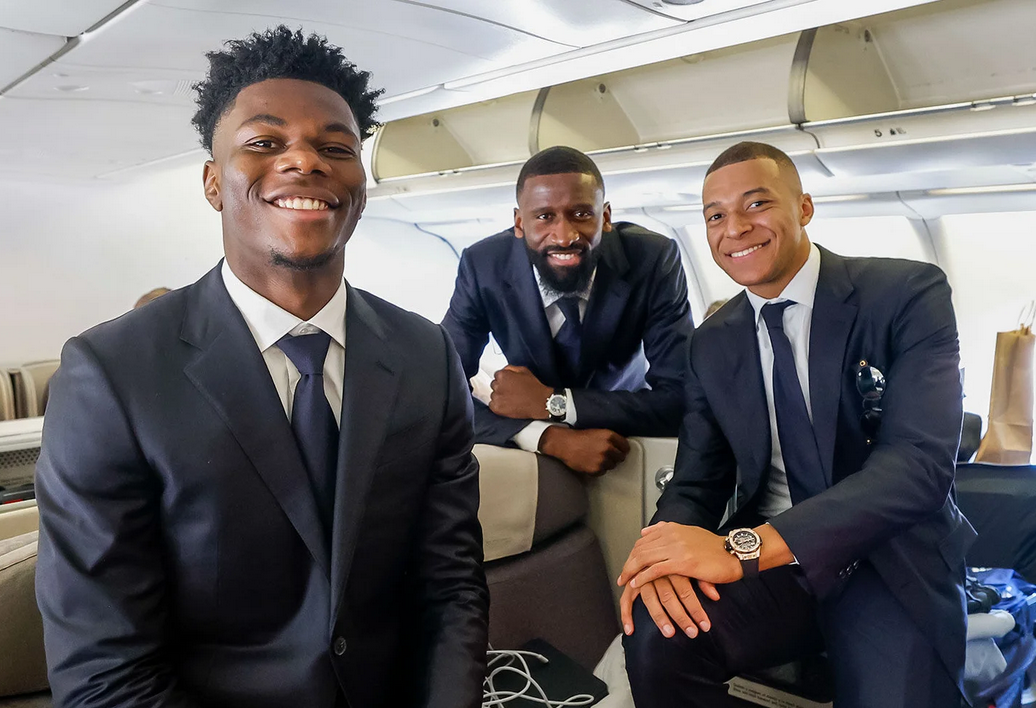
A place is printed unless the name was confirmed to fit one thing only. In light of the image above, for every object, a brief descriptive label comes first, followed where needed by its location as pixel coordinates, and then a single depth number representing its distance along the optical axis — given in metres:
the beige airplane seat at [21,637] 1.47
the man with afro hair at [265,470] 1.26
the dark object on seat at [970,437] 2.89
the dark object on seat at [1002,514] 2.55
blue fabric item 2.16
